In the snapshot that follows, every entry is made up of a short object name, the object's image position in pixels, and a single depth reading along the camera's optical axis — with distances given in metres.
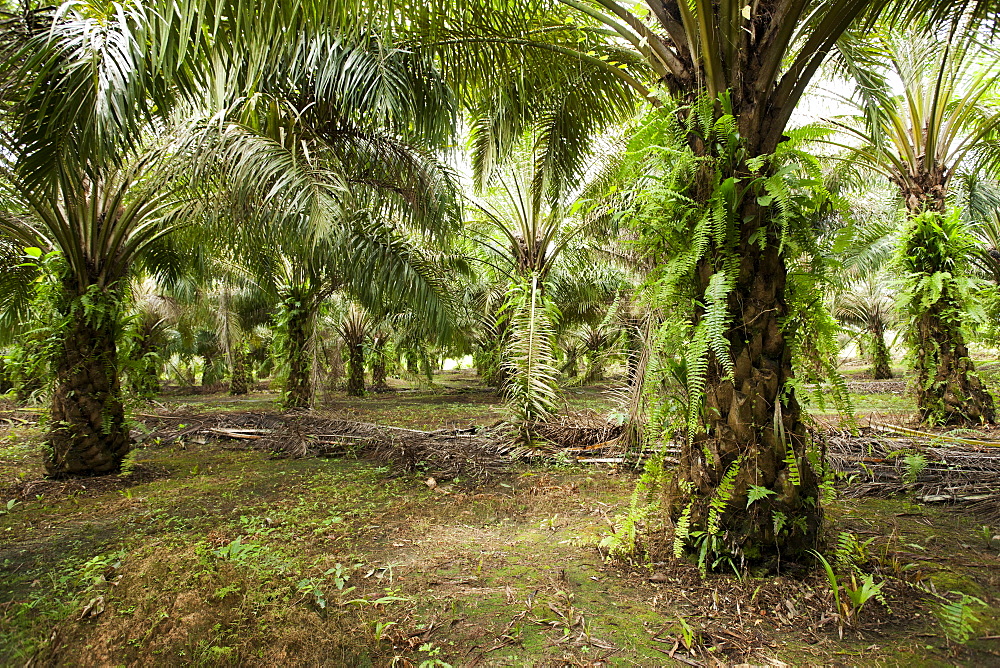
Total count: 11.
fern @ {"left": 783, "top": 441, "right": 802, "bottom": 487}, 2.47
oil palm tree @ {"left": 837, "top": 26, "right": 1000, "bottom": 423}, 5.75
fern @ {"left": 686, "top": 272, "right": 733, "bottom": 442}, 2.41
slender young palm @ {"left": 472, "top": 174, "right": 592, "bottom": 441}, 5.84
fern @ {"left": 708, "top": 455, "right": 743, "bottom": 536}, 2.51
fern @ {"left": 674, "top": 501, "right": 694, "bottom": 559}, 2.54
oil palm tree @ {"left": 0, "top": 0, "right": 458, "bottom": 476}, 2.91
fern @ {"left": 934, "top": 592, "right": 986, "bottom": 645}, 2.01
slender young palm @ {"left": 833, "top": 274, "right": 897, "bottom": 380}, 16.36
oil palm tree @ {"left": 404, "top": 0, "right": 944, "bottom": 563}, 2.54
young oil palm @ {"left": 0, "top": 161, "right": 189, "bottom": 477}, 4.88
